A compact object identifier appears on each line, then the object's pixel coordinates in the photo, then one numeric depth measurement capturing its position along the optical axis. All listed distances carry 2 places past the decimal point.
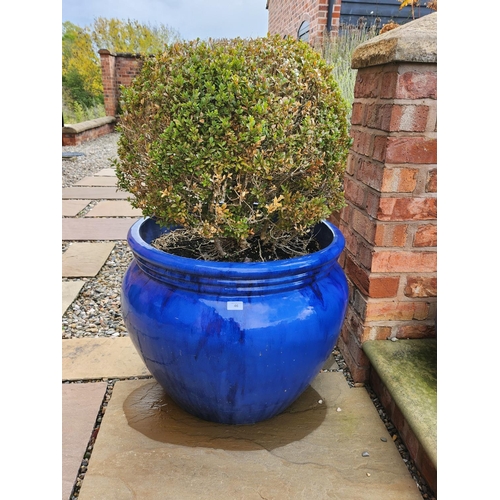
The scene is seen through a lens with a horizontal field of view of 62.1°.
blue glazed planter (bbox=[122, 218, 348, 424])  1.35
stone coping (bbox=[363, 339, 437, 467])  1.43
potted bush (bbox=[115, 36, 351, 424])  1.33
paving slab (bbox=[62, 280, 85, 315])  2.58
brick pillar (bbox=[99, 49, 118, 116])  11.76
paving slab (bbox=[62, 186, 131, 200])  4.98
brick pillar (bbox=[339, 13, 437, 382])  1.54
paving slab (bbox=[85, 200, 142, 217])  4.36
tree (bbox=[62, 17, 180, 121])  16.62
